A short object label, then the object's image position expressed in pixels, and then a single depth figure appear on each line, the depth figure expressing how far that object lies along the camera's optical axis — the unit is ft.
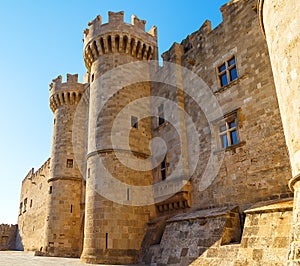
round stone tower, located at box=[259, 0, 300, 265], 15.29
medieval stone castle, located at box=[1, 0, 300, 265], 20.30
